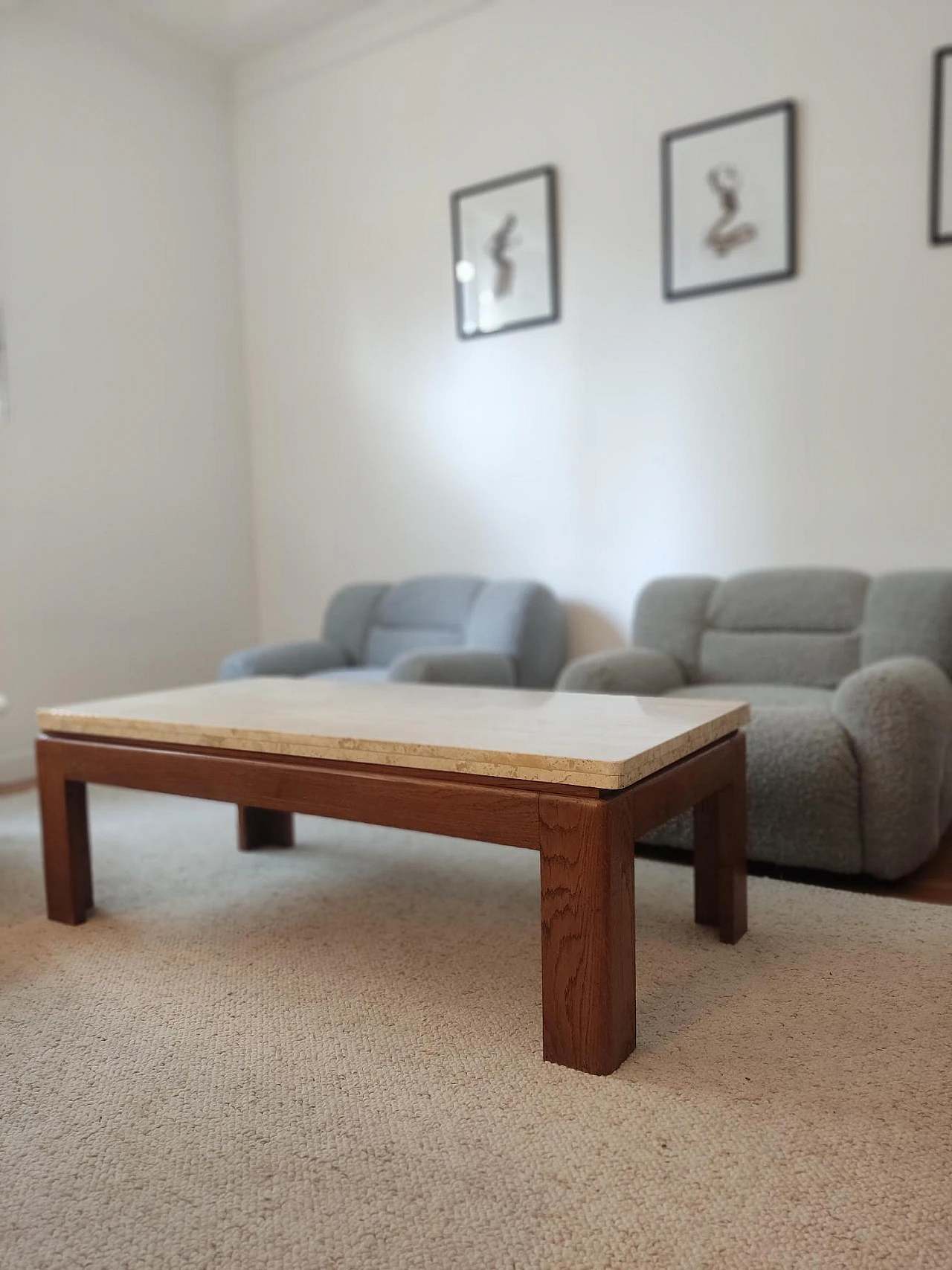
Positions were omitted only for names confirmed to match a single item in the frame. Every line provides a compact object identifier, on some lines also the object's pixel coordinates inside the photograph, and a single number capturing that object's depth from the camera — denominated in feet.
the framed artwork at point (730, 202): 10.19
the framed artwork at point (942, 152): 9.19
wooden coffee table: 4.54
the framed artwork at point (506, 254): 11.94
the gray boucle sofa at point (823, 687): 6.87
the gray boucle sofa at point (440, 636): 10.53
